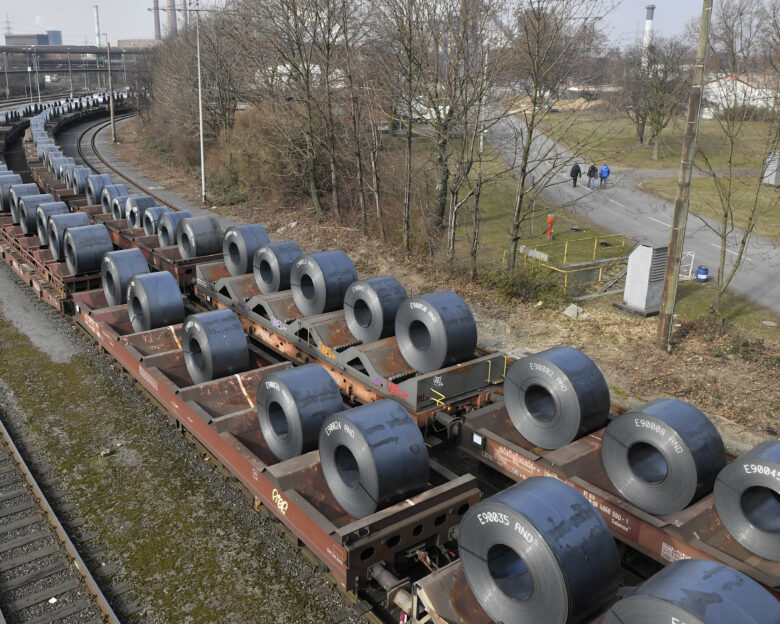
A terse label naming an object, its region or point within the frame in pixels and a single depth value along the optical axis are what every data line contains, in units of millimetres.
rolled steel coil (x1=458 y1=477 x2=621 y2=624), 6383
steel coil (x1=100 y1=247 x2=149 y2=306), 16344
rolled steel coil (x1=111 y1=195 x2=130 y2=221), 26062
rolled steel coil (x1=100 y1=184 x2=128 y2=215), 27625
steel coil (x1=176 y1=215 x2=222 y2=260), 20156
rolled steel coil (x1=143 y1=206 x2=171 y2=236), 23297
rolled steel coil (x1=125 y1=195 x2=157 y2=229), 24750
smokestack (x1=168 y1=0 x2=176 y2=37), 73912
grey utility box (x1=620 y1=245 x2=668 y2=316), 18078
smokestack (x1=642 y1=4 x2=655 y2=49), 135562
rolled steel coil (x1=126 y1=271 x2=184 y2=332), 14836
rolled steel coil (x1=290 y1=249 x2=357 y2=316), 15226
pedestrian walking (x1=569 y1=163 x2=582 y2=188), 35656
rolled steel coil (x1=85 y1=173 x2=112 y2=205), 29359
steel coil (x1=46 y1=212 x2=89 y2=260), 19938
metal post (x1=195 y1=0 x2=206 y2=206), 33625
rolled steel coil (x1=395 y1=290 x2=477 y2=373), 12344
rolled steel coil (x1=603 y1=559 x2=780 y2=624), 5039
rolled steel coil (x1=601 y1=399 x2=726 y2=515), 8695
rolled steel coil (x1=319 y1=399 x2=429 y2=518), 8391
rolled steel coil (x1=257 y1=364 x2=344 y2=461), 9867
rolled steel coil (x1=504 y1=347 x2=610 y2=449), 10242
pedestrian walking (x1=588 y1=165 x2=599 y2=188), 35281
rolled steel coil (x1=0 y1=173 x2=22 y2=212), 27812
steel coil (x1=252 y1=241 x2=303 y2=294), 16844
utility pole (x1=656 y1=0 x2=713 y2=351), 14156
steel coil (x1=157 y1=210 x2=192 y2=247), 21656
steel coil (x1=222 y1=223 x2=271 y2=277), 18375
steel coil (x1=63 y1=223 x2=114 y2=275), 18484
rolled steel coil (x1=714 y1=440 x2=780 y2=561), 7797
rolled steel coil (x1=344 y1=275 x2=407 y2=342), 13727
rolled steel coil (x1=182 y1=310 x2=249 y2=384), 12523
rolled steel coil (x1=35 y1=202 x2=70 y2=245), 21516
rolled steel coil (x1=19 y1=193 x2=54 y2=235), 23453
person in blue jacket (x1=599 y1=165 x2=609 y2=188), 35572
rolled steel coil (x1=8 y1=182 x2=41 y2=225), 25219
